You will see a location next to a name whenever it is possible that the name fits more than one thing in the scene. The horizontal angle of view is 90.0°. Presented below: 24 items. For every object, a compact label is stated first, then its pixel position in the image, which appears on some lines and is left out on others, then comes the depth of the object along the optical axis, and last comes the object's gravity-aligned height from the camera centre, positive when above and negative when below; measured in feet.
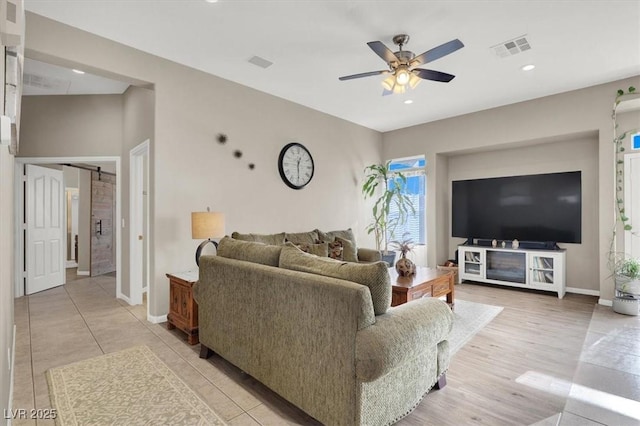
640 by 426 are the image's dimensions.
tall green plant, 20.49 +0.76
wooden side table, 10.00 -3.00
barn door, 21.61 -0.66
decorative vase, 12.12 -2.08
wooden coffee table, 10.39 -2.51
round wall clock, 15.85 +2.48
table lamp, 11.14 -0.41
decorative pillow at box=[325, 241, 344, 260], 14.51 -1.68
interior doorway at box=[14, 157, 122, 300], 15.46 +0.20
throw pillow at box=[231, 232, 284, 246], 11.97 -0.98
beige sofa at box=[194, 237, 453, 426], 5.25 -2.27
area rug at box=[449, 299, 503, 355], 10.27 -4.05
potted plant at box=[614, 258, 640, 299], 12.81 -2.65
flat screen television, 15.97 +0.30
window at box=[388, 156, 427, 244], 20.51 +1.18
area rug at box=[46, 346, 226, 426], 6.35 -4.04
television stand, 15.64 -2.85
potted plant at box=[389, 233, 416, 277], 12.12 -2.04
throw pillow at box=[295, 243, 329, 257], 13.08 -1.46
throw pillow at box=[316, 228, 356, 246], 16.34 -1.14
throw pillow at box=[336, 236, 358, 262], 15.39 -1.78
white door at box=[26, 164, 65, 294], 16.69 -0.79
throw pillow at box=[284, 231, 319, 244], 14.57 -1.12
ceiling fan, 9.62 +4.58
